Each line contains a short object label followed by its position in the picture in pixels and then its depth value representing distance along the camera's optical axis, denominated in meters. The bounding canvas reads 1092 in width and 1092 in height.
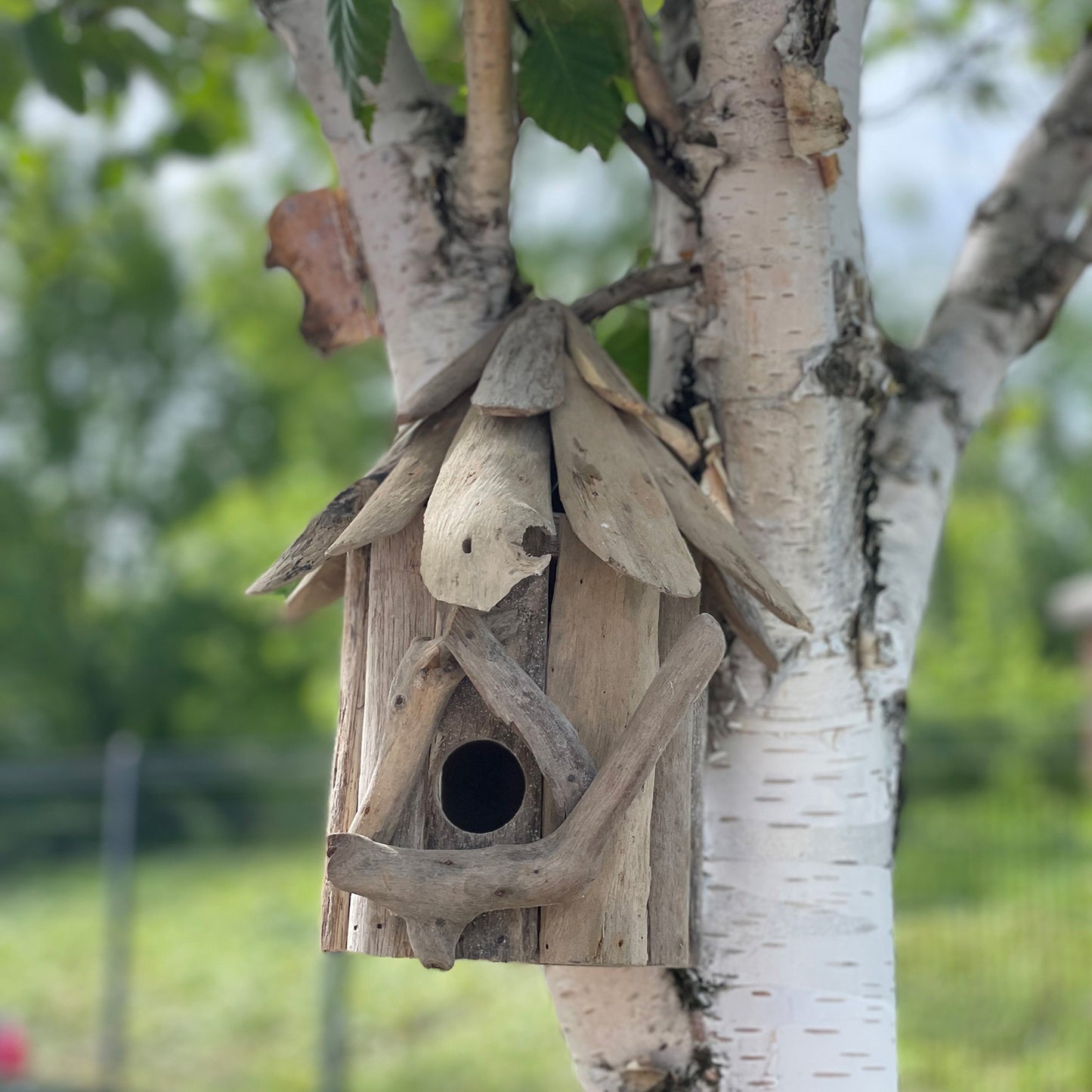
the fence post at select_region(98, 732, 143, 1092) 5.34
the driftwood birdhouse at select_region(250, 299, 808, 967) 1.11
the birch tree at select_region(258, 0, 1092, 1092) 1.20
